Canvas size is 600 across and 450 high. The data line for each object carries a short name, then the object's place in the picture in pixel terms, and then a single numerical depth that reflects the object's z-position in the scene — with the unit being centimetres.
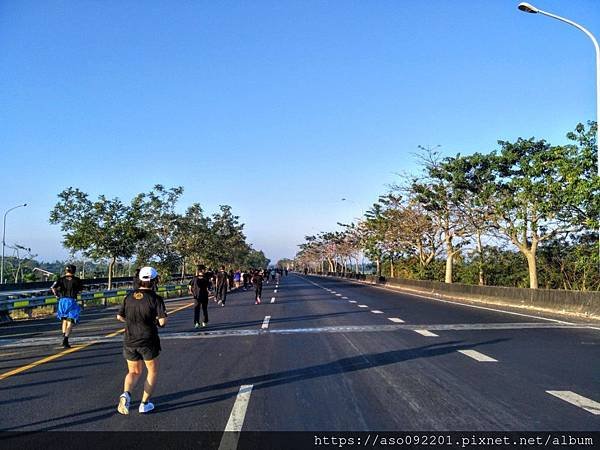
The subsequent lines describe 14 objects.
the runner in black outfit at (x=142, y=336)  647
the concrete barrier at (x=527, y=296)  1825
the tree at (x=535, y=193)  2284
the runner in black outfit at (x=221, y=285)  2506
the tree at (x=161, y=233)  3766
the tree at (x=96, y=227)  2927
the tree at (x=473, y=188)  3136
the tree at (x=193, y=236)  4013
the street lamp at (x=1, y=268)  3600
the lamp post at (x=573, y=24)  1694
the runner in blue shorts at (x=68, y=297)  1219
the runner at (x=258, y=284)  2514
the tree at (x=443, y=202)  3633
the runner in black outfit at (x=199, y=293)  1545
